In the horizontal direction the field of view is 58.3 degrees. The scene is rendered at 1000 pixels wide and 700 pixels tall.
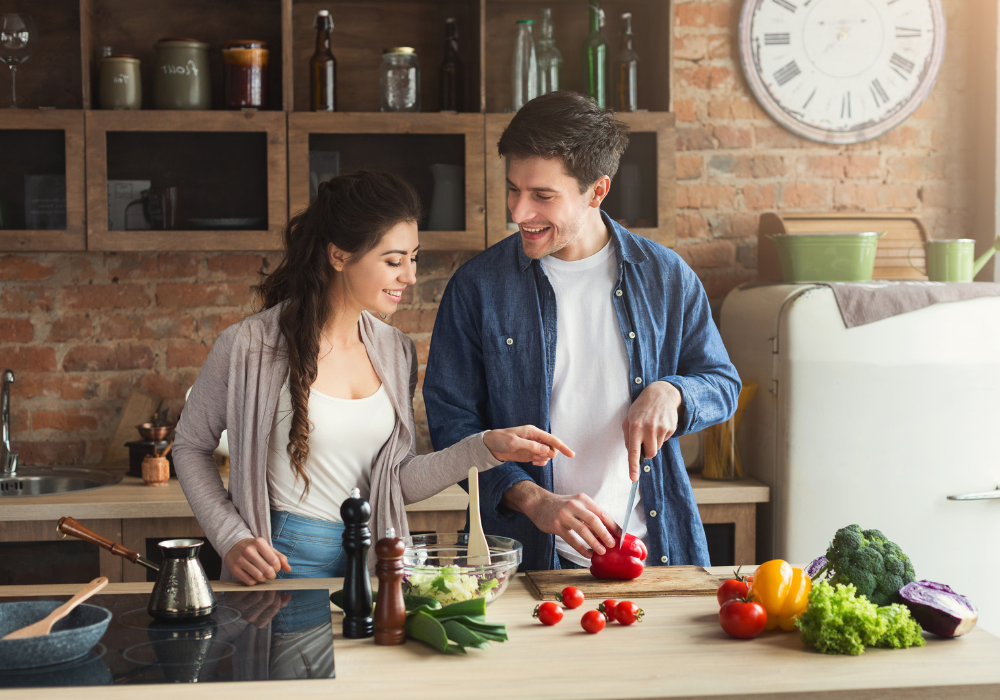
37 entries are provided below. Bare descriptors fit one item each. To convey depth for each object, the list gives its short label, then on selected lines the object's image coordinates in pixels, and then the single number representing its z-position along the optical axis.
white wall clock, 3.06
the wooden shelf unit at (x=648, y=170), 2.76
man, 1.74
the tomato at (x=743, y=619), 1.27
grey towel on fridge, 2.54
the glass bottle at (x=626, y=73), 2.85
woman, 1.74
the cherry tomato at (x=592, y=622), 1.30
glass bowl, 1.32
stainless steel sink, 2.73
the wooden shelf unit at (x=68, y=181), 2.62
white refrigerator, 2.55
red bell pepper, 1.54
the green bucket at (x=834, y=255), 2.72
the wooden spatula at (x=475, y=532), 1.44
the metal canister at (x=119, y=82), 2.67
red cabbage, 1.28
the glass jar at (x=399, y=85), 2.78
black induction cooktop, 1.12
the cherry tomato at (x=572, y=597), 1.41
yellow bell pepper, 1.30
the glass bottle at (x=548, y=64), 2.86
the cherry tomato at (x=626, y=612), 1.33
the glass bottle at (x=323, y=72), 2.76
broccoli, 1.33
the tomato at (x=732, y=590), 1.37
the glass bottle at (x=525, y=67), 2.83
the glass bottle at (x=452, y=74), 2.83
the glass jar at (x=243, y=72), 2.70
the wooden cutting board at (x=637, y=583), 1.49
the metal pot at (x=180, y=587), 1.31
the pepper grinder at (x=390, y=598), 1.24
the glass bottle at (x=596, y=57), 2.85
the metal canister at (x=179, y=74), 2.69
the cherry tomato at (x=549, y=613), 1.33
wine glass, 2.67
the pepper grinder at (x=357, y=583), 1.27
